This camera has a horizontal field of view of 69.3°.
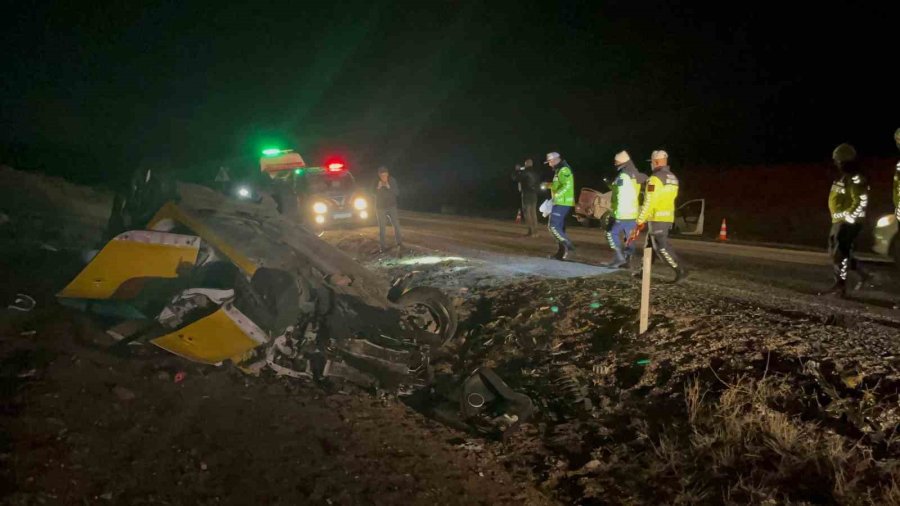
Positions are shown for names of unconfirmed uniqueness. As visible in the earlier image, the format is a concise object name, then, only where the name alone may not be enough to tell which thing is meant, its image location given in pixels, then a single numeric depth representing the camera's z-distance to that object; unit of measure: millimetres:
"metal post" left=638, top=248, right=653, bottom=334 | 6121
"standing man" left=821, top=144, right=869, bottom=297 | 6961
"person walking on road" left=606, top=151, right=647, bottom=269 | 8656
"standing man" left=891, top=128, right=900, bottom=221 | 6383
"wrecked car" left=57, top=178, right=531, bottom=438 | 5805
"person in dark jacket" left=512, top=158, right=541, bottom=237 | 14223
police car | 15477
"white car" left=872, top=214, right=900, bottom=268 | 6828
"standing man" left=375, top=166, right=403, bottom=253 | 12266
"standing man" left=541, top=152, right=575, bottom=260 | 10062
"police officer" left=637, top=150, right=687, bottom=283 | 7781
